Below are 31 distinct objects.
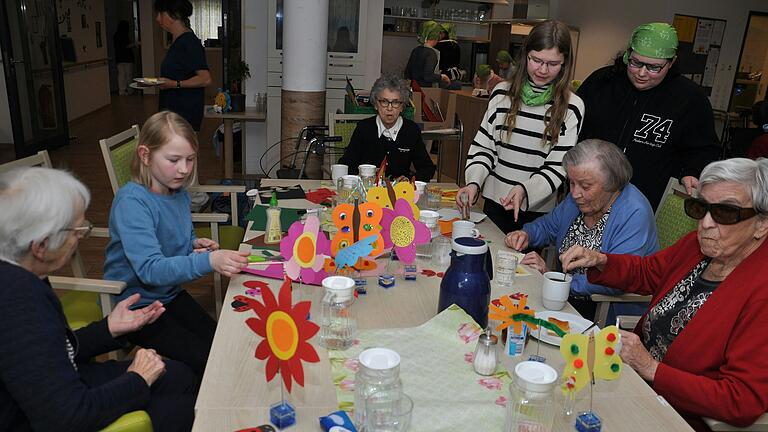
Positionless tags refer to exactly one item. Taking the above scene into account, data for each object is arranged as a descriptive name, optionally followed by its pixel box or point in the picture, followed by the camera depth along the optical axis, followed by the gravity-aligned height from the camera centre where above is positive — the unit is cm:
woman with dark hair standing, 418 -16
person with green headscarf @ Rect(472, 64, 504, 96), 713 -23
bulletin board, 759 +35
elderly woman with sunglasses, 143 -63
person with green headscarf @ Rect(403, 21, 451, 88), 714 -4
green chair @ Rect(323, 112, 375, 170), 379 -49
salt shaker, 141 -69
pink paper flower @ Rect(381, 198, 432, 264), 190 -56
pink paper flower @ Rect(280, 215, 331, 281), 167 -56
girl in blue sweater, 193 -67
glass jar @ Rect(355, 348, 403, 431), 117 -63
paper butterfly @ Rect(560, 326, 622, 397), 121 -58
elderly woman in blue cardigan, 212 -50
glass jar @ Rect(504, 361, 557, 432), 115 -65
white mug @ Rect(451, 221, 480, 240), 211 -60
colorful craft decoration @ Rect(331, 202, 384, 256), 187 -54
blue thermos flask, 156 -58
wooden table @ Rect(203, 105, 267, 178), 545 -68
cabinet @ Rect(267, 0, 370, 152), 589 -3
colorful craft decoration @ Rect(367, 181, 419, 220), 209 -50
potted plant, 570 -33
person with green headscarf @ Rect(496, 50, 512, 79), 784 +0
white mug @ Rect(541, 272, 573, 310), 177 -67
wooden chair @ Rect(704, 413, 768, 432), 143 -83
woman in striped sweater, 252 -32
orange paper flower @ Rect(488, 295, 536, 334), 151 -66
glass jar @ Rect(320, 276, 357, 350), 150 -69
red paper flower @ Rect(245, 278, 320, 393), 119 -56
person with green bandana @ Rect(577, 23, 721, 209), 260 -21
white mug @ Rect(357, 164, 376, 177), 278 -55
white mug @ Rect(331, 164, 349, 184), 293 -58
